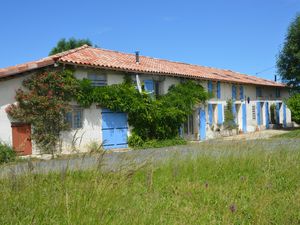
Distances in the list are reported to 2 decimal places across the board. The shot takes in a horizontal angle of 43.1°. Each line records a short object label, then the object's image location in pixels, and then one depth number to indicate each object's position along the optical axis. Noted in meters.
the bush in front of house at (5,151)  13.13
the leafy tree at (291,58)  28.66
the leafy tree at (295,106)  27.54
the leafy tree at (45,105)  14.88
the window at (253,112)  30.64
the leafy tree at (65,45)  39.66
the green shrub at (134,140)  17.94
